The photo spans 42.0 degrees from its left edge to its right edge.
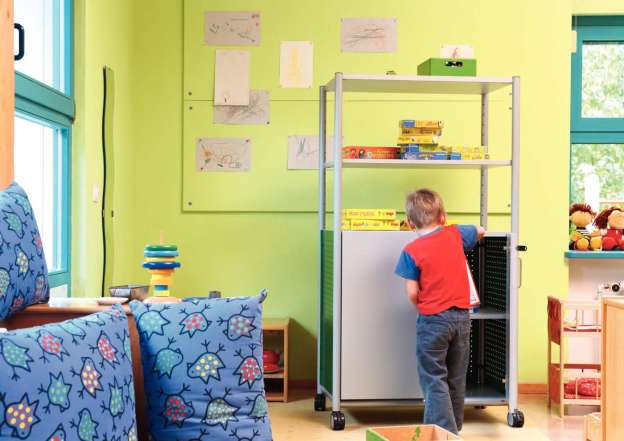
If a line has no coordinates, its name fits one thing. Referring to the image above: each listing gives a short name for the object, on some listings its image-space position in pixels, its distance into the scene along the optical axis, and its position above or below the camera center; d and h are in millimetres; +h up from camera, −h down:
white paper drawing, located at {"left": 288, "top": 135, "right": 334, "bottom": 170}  4508 +323
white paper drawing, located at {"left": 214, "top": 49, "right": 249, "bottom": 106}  4484 +705
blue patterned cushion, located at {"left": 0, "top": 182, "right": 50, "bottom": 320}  1928 -122
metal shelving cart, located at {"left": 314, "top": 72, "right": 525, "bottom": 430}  3750 -465
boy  3379 -399
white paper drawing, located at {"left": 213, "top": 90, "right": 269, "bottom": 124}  4496 +535
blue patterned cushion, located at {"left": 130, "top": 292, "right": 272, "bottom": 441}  1949 -396
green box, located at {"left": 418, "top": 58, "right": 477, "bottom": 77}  3896 +690
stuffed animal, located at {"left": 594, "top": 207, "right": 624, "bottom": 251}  4508 -99
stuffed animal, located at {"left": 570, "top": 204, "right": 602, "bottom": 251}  4527 -117
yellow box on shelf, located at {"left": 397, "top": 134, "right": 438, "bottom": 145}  3848 +337
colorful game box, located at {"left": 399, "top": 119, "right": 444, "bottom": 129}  3844 +408
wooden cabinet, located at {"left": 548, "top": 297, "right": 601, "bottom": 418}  3996 -781
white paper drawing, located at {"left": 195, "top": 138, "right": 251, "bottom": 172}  4493 +301
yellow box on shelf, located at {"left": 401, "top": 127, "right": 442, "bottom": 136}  3855 +376
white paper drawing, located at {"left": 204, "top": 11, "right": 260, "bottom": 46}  4500 +1001
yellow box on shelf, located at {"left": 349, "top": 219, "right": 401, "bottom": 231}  3812 -72
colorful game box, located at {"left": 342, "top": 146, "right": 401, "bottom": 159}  3828 +272
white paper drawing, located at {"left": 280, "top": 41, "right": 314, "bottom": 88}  4496 +804
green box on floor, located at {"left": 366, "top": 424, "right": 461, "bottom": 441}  1963 -547
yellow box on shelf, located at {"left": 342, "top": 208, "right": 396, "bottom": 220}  3822 -21
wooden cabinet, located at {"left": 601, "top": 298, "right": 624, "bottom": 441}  2855 -570
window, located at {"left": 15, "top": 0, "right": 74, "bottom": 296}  3049 +334
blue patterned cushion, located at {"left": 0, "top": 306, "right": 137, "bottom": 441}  1370 -323
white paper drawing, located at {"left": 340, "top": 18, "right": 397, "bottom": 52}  4512 +973
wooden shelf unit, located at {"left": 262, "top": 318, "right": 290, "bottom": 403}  4164 -766
